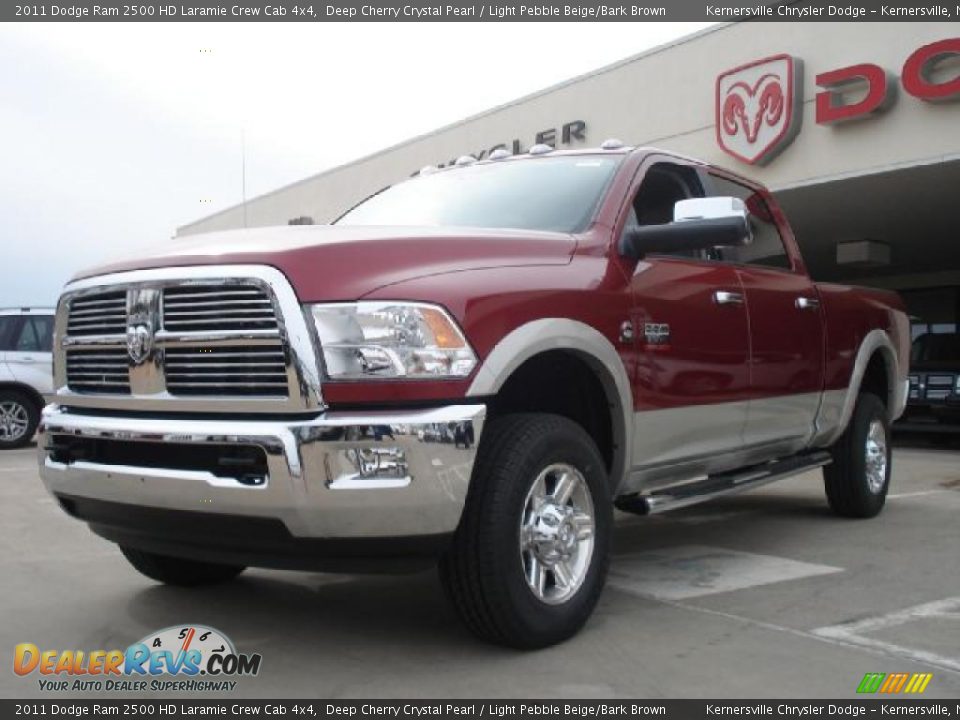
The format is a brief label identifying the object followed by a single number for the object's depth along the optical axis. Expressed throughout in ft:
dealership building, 38.04
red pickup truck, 9.72
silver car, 40.32
